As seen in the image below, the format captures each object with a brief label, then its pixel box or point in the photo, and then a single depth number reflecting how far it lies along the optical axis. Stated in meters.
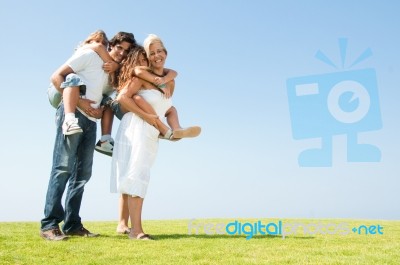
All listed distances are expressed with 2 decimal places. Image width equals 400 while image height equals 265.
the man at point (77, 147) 4.71
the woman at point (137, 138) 4.71
